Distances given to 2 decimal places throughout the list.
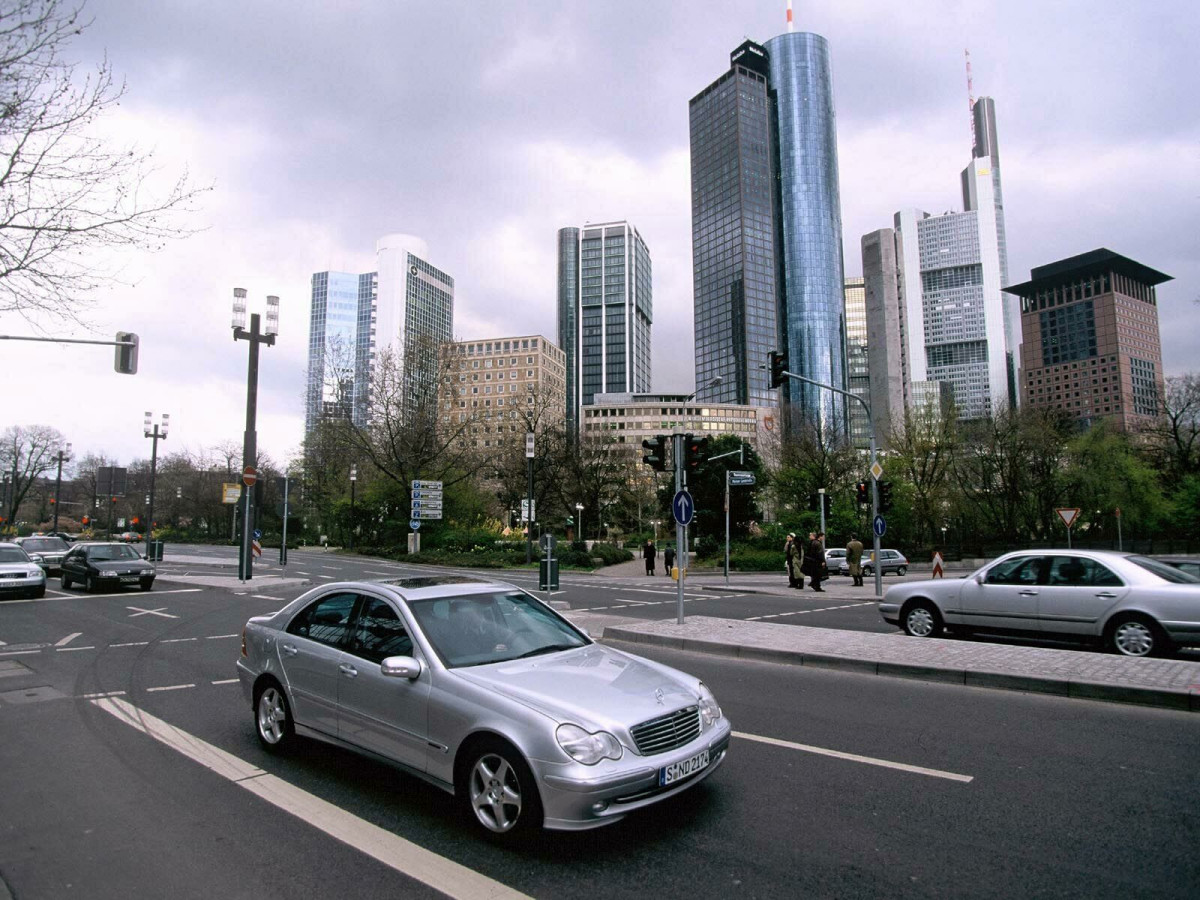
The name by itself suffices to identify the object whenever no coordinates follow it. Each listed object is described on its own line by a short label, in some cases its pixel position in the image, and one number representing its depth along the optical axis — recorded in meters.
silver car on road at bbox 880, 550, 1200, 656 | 8.75
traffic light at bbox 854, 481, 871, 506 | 23.09
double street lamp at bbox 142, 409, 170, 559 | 33.50
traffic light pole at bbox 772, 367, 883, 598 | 20.61
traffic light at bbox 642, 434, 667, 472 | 12.88
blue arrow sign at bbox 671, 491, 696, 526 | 12.44
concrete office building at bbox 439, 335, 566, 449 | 45.00
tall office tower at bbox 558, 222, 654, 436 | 64.05
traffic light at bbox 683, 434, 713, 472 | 13.28
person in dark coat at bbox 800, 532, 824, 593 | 22.52
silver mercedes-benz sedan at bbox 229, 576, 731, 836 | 3.60
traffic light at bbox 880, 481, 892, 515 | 21.84
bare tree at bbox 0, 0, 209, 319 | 7.60
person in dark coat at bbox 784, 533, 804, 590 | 24.16
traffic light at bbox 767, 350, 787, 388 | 19.73
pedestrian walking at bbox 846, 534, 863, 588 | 25.17
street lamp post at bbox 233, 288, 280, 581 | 20.75
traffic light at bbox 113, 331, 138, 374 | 13.83
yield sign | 23.78
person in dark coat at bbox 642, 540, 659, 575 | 34.06
